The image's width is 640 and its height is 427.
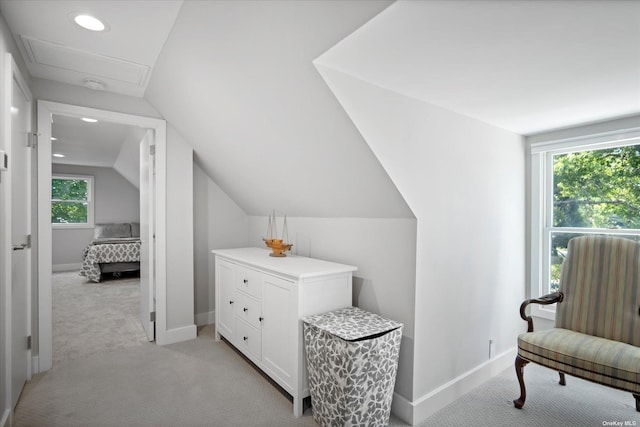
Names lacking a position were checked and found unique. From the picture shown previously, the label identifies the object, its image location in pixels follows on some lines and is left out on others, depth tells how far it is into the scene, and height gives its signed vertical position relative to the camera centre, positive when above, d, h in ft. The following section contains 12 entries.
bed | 18.71 -2.33
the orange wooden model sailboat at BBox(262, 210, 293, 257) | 8.96 -0.75
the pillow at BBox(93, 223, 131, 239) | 21.53 -1.06
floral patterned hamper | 5.51 -2.67
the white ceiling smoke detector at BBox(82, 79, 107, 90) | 8.74 +3.51
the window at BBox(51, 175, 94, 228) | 22.58 +0.93
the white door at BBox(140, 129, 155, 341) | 10.14 -0.57
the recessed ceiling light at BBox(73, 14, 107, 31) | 6.02 +3.59
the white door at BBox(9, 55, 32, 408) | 6.52 -0.40
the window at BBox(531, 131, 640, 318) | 8.07 +0.49
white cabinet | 6.58 -1.98
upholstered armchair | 5.97 -2.34
